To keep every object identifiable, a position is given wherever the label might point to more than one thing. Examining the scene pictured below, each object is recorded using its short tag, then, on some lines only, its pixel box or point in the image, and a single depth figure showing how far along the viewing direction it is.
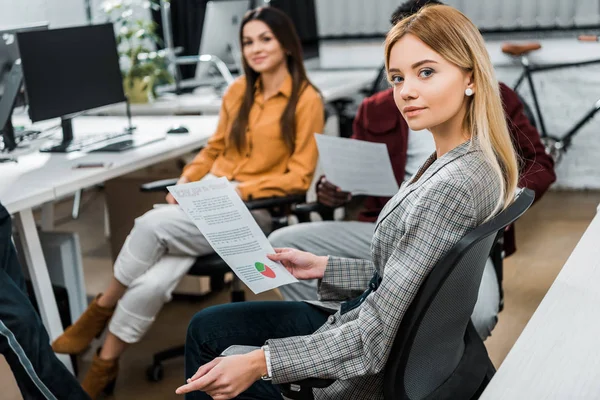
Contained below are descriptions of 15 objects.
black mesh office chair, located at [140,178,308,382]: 2.42
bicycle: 4.67
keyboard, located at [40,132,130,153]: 2.94
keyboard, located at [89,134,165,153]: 2.87
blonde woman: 1.19
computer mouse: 3.22
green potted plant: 3.84
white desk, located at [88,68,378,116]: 3.83
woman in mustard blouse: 2.37
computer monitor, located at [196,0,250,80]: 4.03
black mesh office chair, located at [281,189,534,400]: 1.15
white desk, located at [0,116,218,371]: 2.33
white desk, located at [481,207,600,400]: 0.99
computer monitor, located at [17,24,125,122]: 2.81
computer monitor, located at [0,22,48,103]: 3.08
